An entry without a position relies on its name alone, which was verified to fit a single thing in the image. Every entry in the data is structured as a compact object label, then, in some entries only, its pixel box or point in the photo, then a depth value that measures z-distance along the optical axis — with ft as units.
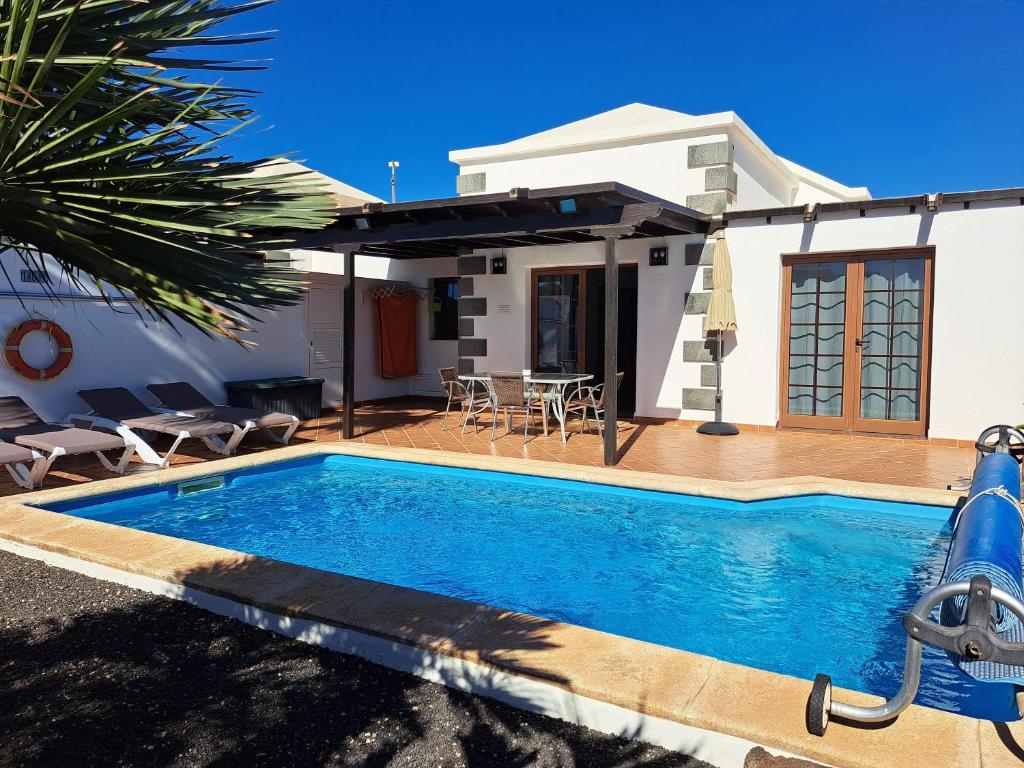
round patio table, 29.07
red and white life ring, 25.64
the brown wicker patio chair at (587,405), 29.23
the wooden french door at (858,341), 28.94
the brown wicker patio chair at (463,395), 32.81
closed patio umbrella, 30.48
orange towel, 42.65
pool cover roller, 7.24
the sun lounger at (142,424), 24.44
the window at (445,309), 44.60
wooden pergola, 23.95
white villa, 26.76
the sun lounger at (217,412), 27.66
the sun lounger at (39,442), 20.98
